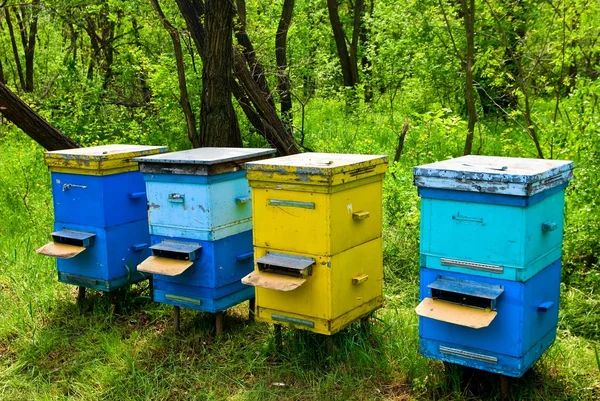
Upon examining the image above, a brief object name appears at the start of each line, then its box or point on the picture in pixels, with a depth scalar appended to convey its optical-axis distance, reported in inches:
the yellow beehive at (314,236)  127.7
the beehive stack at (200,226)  145.6
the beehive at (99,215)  165.0
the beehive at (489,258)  107.7
